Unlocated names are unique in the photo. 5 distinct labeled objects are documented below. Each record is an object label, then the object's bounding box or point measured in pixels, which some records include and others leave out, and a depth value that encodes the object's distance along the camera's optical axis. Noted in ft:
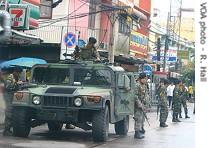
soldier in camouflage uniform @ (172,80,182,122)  64.69
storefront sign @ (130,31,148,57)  110.58
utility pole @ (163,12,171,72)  119.49
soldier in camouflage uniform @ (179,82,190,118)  68.23
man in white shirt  103.24
